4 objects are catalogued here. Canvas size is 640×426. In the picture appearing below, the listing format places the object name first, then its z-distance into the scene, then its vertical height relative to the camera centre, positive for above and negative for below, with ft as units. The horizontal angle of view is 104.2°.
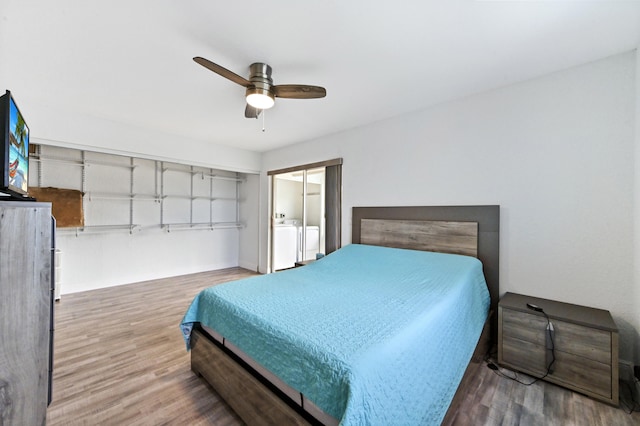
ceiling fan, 6.63 +3.30
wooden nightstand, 5.38 -3.09
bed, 3.49 -2.12
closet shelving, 12.63 +1.08
